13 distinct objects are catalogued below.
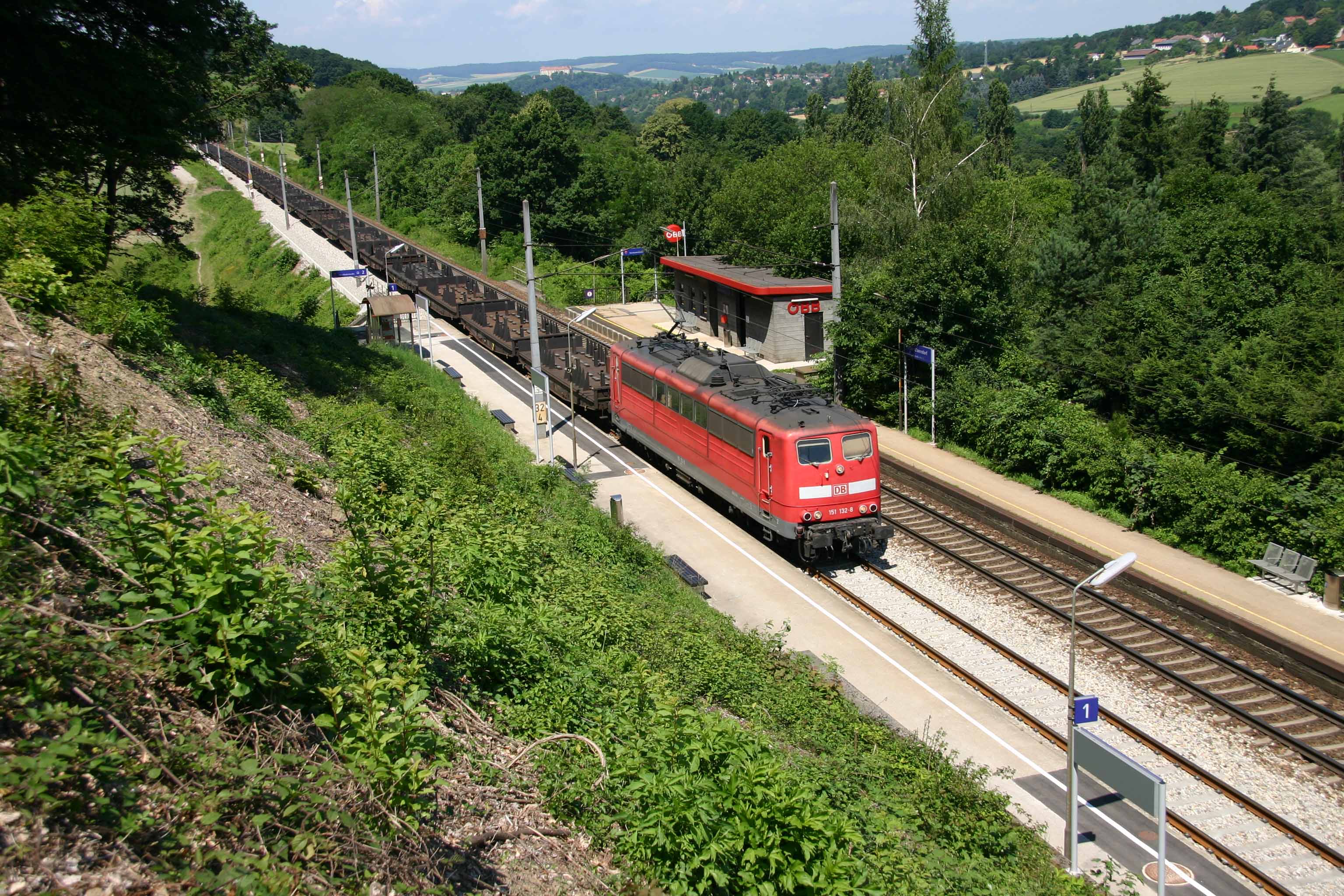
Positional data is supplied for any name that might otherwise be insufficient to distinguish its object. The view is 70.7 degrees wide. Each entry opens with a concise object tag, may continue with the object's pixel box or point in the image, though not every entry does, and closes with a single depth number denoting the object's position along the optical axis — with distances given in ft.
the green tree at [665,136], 333.62
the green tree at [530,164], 189.37
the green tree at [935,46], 131.03
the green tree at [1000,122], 251.39
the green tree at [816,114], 285.84
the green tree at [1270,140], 197.16
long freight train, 62.13
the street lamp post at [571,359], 84.79
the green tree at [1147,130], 202.90
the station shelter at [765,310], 121.39
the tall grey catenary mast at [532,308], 84.12
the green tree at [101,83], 55.21
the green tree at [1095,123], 230.27
